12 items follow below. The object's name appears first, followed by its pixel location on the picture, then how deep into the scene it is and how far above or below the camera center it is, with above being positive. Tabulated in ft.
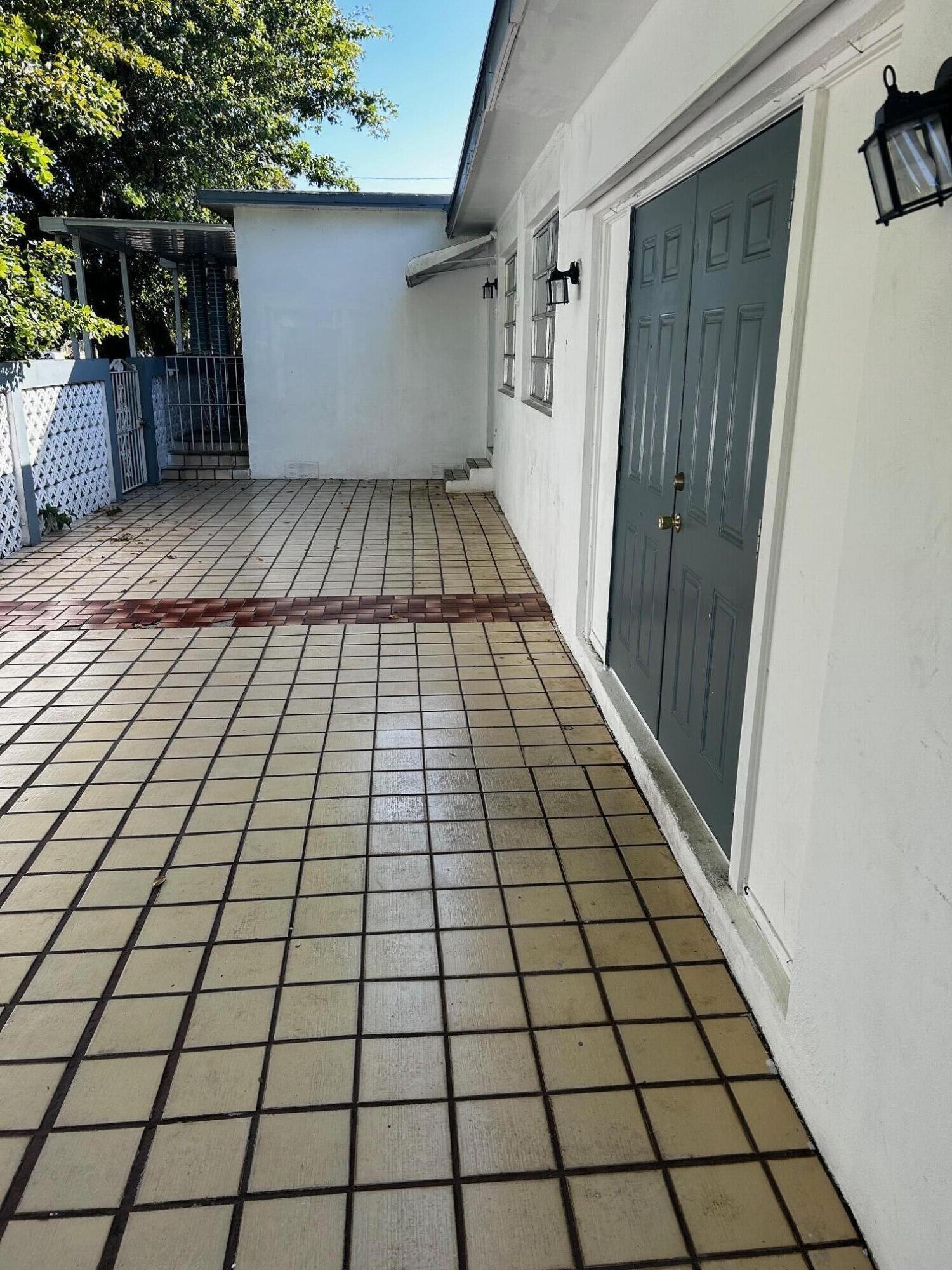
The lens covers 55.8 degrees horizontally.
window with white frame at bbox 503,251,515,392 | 28.85 +1.05
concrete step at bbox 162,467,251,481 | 37.55 -4.80
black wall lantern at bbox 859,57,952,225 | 4.50 +1.07
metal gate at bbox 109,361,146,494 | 32.89 -2.65
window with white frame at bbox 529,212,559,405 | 21.01 +1.00
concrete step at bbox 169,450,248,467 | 38.40 -4.34
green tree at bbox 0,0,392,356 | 35.86 +11.66
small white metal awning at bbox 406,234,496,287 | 31.96 +3.44
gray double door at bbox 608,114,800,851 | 8.28 -0.82
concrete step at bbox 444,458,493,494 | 34.60 -4.56
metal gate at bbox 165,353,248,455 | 39.68 -2.15
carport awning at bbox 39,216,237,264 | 35.27 +4.68
